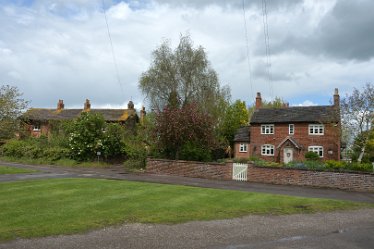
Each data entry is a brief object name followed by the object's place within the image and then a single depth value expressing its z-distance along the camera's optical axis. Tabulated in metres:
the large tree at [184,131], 30.70
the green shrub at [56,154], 39.38
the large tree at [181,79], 46.47
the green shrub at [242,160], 40.98
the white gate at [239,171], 26.59
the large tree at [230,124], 55.48
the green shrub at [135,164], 34.09
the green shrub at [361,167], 26.88
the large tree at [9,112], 28.59
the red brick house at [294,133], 42.94
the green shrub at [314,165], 28.93
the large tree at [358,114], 34.97
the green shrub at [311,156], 42.34
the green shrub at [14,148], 42.84
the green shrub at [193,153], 31.44
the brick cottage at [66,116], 56.50
